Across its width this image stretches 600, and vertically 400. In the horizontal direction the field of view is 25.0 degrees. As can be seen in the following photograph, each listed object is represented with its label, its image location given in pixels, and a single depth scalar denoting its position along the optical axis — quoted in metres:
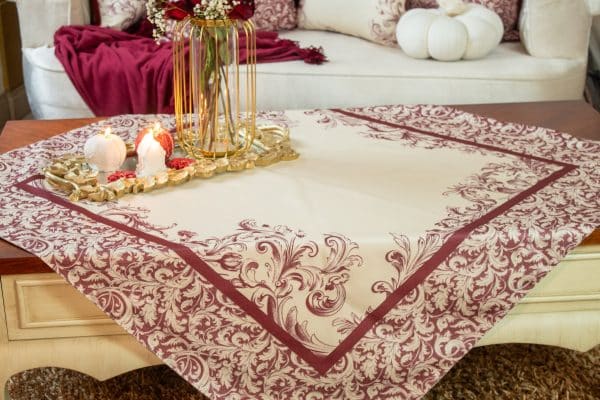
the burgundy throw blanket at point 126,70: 3.07
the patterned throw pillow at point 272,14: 3.36
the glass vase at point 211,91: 2.36
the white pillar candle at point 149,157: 2.35
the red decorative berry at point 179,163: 2.38
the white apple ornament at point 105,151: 2.33
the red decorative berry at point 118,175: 2.32
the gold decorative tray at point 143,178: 2.28
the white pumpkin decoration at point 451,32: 3.10
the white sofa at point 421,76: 3.08
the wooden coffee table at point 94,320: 2.12
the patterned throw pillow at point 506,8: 3.30
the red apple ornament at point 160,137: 2.38
